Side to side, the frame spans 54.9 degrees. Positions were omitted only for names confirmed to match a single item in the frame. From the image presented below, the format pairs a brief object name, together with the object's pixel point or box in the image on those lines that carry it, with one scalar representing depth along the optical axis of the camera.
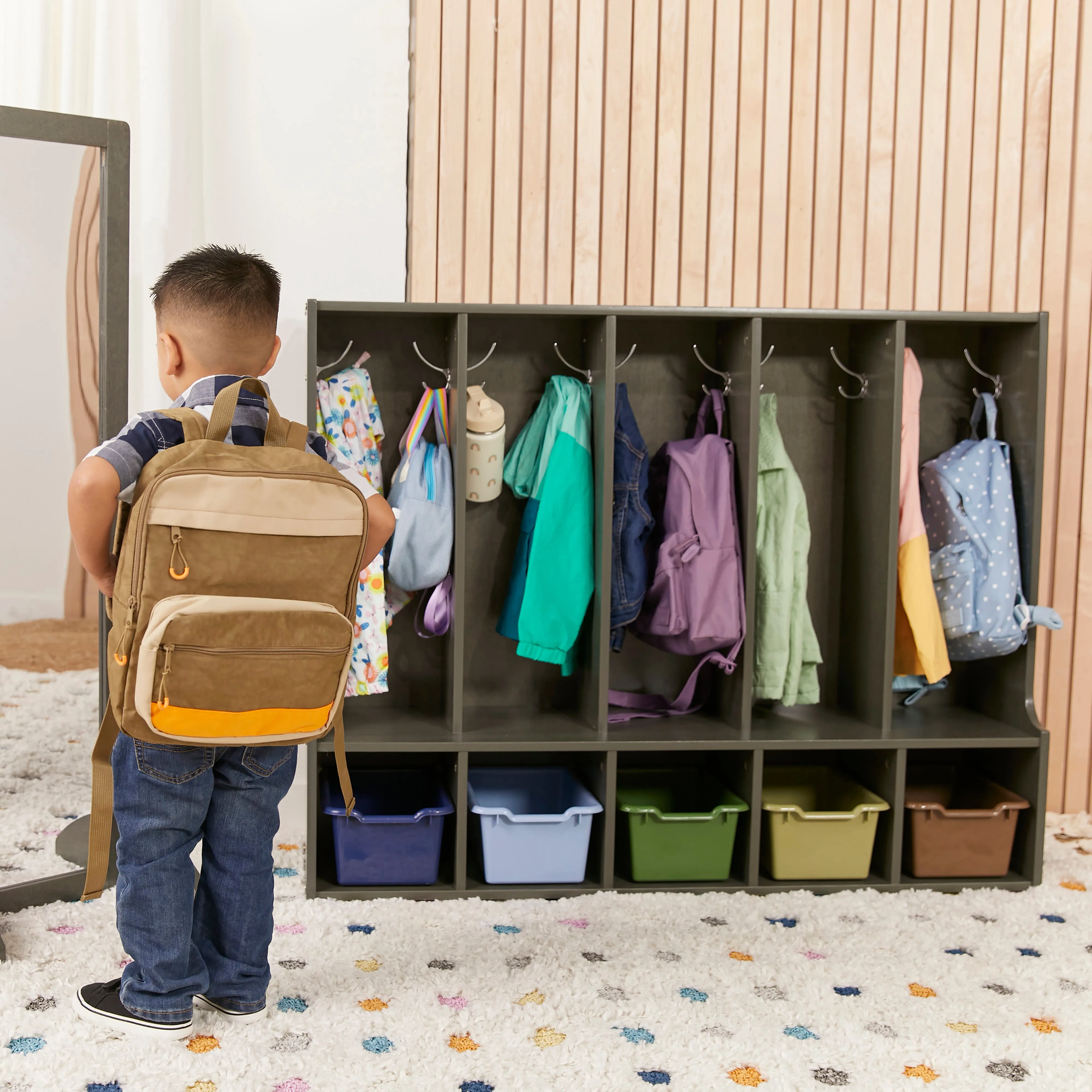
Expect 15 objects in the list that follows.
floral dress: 2.59
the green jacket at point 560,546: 2.64
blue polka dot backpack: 2.71
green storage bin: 2.60
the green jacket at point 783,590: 2.70
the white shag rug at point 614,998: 1.75
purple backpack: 2.63
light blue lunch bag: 2.59
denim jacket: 2.69
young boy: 1.62
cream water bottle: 2.63
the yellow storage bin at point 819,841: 2.64
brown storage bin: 2.67
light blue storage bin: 2.56
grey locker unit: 2.61
